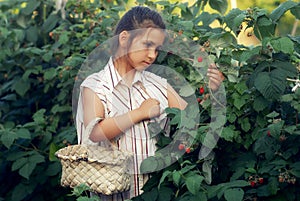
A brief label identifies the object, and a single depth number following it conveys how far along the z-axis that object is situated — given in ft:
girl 10.96
